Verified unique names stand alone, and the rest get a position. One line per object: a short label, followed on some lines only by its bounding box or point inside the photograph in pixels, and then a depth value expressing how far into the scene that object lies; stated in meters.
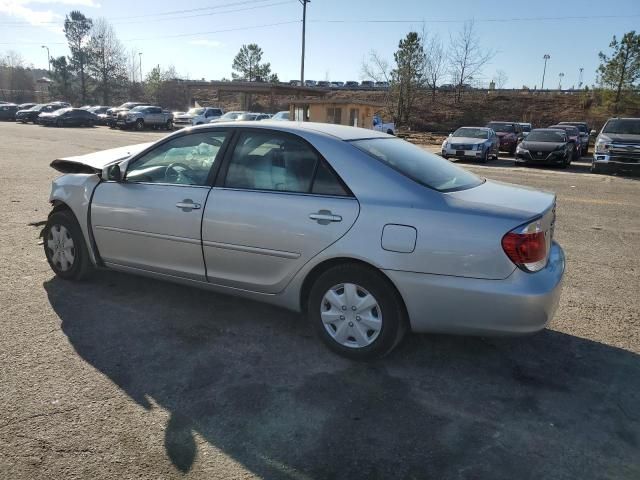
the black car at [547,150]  17.75
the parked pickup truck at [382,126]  29.58
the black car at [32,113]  40.06
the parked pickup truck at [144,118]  35.53
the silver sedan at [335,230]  3.06
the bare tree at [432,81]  48.92
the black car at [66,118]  36.91
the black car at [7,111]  43.84
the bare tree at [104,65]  68.00
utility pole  46.30
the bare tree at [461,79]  53.12
